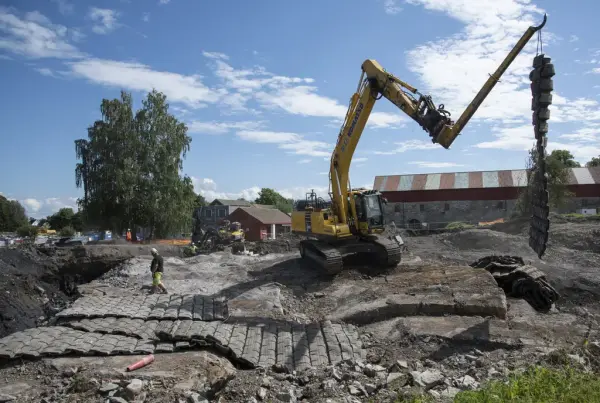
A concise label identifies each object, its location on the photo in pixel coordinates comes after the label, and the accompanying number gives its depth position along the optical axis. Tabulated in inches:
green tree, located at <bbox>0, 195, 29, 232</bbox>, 2571.4
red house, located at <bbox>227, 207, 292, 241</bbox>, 1974.7
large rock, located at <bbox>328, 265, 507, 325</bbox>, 391.2
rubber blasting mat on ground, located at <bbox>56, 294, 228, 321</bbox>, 365.0
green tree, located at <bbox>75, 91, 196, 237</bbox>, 1198.9
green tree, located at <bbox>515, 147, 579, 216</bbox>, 1210.1
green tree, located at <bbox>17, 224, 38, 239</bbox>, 2127.2
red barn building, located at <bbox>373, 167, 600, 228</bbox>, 1574.8
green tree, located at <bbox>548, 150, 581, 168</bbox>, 2439.5
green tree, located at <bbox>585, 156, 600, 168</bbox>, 2525.1
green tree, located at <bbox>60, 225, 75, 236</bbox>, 2101.9
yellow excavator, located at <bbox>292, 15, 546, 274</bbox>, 501.1
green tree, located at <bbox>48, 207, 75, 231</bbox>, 2948.8
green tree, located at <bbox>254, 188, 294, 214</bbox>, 3503.9
